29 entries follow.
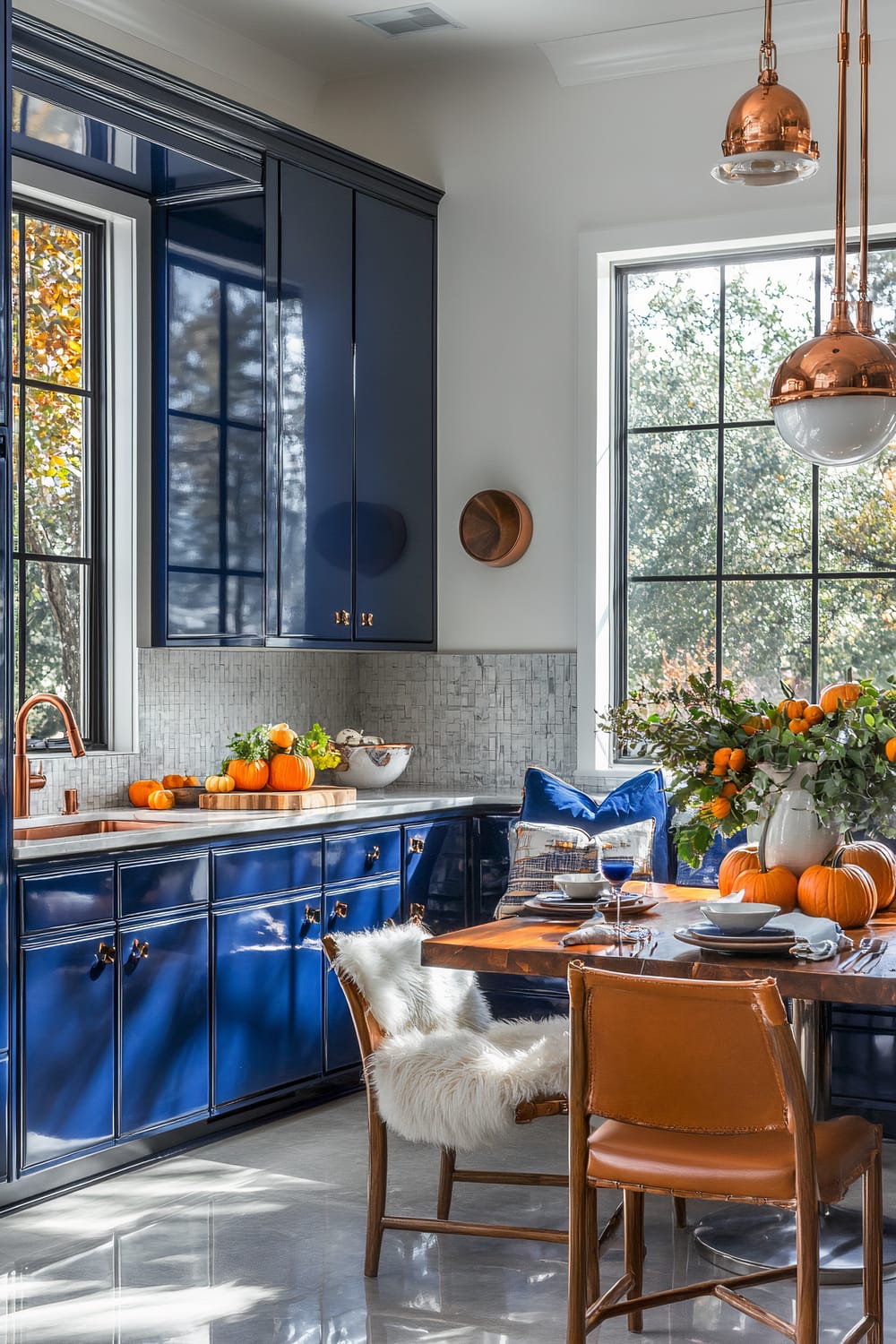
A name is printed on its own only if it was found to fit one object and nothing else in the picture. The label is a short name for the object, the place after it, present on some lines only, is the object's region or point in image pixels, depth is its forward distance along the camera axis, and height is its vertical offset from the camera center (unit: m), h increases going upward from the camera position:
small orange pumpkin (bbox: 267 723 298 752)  5.12 -0.29
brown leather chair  2.45 -0.75
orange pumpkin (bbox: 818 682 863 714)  3.36 -0.10
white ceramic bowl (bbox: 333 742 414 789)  5.68 -0.43
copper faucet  4.37 -0.30
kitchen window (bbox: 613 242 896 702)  5.36 +0.51
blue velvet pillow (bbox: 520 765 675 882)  4.97 -0.51
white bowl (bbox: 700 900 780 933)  3.02 -0.52
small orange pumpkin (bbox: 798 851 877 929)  3.28 -0.52
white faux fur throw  3.28 -0.90
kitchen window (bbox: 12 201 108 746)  4.89 +0.59
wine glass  3.21 -0.46
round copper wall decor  5.82 +0.45
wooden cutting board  4.89 -0.48
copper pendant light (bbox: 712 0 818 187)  3.11 +1.04
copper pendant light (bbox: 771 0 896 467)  3.03 +0.51
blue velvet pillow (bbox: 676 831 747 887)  4.98 -0.71
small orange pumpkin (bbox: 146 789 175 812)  4.89 -0.48
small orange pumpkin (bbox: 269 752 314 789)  5.06 -0.41
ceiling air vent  5.38 +2.20
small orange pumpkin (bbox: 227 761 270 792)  5.02 -0.41
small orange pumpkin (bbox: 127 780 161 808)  4.97 -0.46
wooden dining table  2.80 -0.61
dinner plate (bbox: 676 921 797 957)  2.95 -0.56
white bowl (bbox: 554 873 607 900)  3.55 -0.54
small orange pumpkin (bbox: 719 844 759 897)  3.54 -0.50
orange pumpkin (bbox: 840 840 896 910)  3.48 -0.48
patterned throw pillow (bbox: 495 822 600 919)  4.65 -0.63
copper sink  4.43 -0.53
